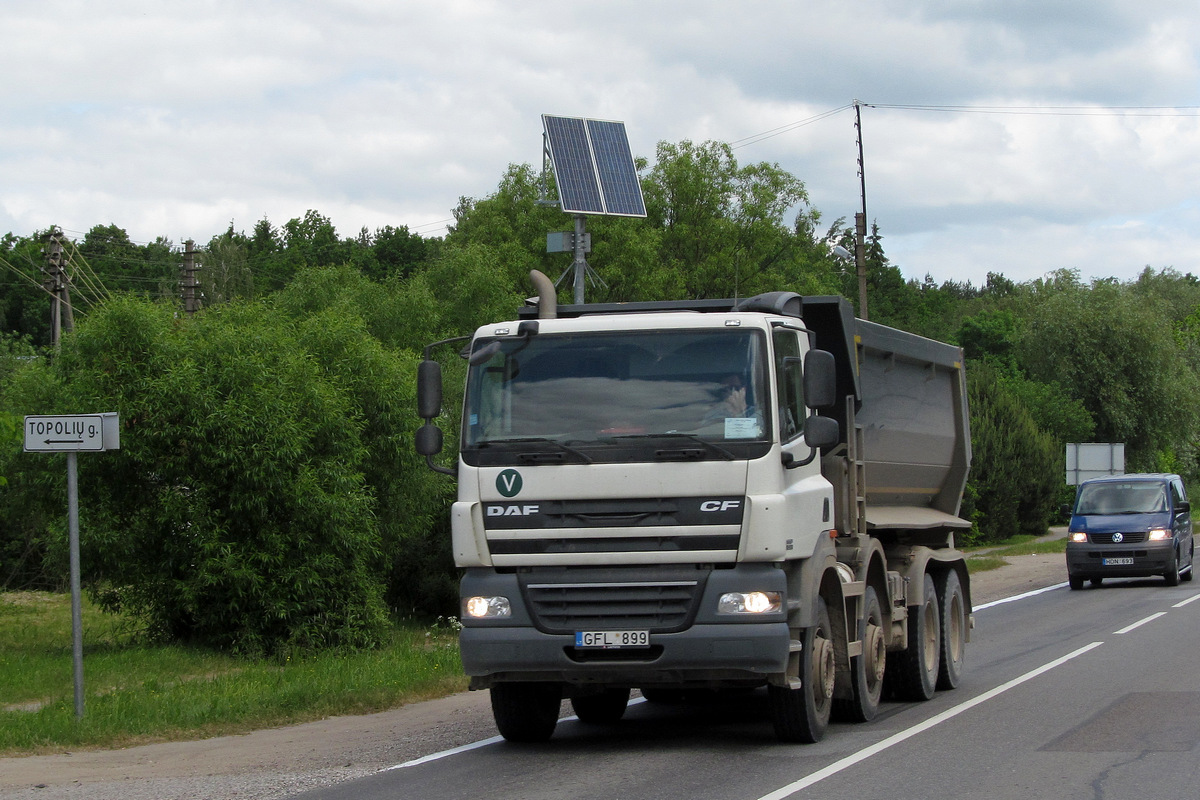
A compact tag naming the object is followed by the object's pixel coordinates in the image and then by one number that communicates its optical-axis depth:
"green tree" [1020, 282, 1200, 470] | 60.53
